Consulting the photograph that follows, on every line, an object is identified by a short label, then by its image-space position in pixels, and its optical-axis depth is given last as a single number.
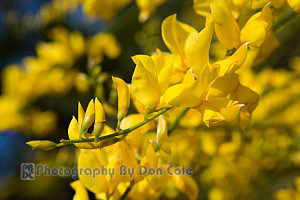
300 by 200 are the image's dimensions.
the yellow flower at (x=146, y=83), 0.58
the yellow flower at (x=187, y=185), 0.65
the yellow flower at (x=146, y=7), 0.72
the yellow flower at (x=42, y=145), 0.58
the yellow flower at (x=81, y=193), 0.63
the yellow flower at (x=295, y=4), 0.62
